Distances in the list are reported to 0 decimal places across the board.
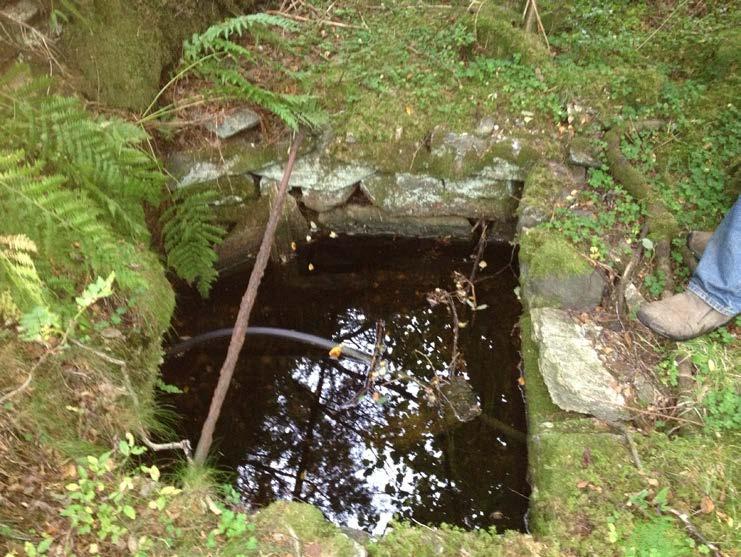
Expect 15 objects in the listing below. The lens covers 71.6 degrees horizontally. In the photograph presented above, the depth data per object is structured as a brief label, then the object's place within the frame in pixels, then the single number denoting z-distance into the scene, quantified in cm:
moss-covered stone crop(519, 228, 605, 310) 351
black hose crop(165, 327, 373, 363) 375
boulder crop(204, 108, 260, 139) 384
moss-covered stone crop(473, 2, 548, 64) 420
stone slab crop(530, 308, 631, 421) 304
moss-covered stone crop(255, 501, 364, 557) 237
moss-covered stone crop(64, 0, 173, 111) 328
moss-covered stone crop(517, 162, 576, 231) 390
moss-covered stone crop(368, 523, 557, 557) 243
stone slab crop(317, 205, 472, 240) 462
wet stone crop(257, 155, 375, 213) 423
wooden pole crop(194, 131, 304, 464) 290
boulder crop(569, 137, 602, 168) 400
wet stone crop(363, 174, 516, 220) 440
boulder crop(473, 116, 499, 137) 409
